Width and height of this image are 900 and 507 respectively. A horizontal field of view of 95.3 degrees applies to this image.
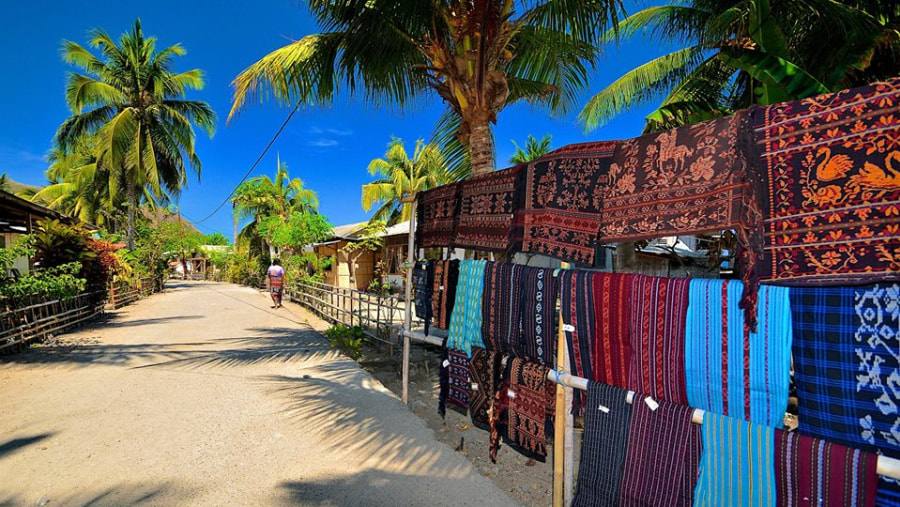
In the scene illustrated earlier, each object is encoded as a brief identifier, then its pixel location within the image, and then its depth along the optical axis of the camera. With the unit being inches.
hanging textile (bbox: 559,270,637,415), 93.4
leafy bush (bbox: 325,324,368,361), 275.2
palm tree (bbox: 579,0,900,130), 136.6
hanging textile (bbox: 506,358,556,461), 115.2
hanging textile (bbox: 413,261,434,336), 160.1
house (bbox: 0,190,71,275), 325.7
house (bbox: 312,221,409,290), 655.8
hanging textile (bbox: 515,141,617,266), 104.3
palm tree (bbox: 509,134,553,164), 875.4
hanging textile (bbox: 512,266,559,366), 112.2
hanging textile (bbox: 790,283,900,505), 62.8
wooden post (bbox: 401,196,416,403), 172.5
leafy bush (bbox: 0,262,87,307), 264.2
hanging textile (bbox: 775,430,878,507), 62.6
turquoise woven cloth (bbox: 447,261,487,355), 135.5
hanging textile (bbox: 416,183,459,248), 161.2
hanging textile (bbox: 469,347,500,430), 129.3
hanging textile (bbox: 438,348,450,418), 149.0
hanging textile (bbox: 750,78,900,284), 62.7
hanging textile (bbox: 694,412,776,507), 72.3
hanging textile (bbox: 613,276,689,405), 84.9
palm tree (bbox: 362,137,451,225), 828.6
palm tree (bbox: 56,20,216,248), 627.2
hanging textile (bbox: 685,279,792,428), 73.0
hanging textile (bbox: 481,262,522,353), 122.2
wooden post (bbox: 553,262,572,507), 105.8
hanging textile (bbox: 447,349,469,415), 143.4
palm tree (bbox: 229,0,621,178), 185.5
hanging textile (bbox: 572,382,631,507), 91.7
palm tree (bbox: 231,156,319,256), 908.0
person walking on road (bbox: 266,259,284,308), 511.5
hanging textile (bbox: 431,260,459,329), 151.9
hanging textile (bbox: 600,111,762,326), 77.6
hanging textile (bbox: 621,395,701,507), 82.0
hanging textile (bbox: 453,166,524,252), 130.6
